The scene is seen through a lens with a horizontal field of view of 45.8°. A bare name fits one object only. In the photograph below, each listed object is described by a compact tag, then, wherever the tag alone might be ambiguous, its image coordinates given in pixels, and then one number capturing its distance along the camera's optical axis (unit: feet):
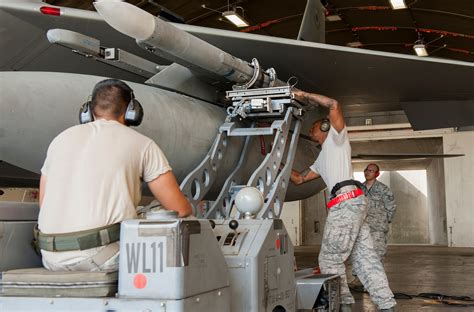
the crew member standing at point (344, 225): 13.08
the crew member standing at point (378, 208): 21.30
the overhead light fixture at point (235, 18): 47.32
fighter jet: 10.84
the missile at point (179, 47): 9.34
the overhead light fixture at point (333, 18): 52.11
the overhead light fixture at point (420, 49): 54.49
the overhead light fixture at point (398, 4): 44.65
